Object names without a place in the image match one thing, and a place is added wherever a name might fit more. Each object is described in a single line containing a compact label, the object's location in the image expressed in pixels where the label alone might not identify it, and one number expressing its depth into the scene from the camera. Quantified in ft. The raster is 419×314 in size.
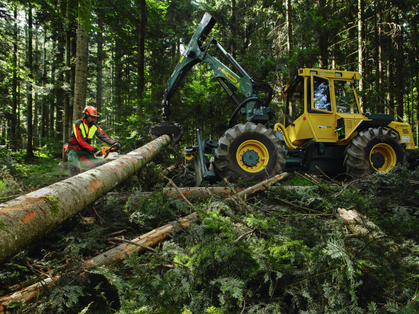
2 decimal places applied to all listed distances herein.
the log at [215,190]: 12.80
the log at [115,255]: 5.93
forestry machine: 17.08
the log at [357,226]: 5.52
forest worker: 16.74
